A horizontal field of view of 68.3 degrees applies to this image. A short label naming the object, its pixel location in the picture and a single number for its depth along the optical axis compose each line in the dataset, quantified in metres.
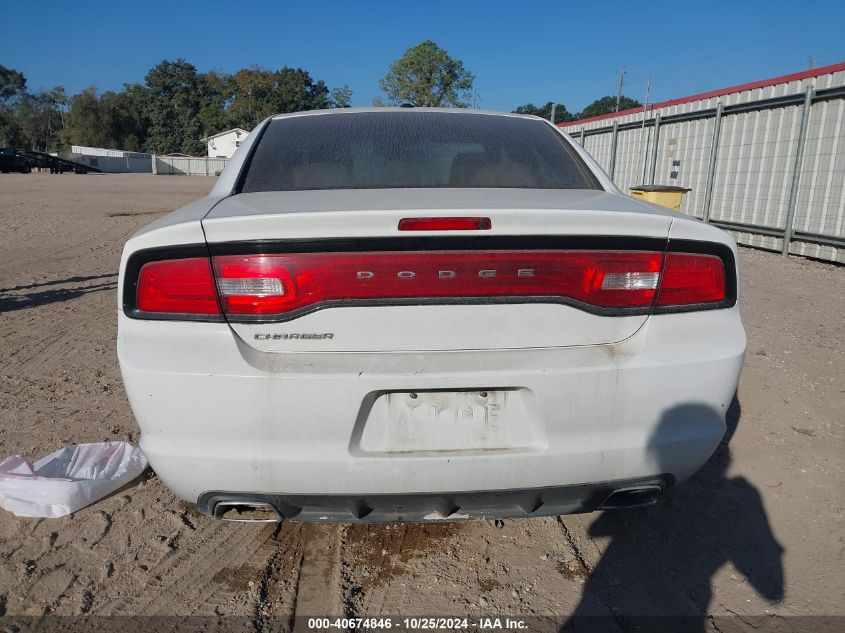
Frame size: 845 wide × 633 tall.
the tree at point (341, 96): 89.06
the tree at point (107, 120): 88.69
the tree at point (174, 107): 92.31
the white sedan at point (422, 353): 1.73
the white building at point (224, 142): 79.50
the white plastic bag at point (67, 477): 2.57
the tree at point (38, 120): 97.81
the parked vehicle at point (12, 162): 48.19
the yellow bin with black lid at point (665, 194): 10.00
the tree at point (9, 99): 93.88
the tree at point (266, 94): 83.94
